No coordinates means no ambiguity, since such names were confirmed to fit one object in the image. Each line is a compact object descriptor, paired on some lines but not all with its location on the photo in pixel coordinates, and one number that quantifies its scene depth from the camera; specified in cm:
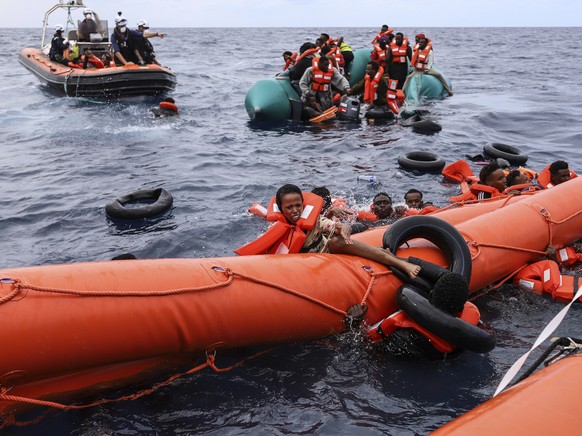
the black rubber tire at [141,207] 677
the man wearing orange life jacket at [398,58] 1398
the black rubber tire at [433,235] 427
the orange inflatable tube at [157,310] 310
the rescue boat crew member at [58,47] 1565
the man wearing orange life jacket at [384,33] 1520
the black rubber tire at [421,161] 872
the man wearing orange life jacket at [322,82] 1190
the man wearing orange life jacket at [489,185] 642
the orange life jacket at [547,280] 468
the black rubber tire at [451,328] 354
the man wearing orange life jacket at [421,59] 1460
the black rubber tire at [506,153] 902
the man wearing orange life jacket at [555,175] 645
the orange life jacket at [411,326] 372
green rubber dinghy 1220
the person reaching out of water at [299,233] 430
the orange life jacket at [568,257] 532
